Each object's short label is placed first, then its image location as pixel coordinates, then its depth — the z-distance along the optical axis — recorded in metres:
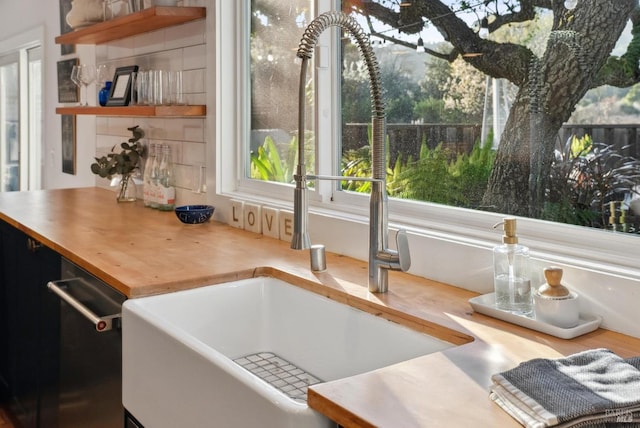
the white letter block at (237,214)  2.50
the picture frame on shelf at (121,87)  3.27
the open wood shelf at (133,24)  2.72
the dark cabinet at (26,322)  2.29
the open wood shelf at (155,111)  2.70
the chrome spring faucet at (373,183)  1.53
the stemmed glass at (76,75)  3.56
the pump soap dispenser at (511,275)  1.41
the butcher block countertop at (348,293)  1.00
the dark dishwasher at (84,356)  1.71
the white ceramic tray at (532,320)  1.29
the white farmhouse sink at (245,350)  1.14
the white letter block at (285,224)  2.25
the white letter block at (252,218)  2.41
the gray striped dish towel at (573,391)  0.87
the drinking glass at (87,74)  3.54
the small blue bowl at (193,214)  2.54
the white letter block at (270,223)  2.32
